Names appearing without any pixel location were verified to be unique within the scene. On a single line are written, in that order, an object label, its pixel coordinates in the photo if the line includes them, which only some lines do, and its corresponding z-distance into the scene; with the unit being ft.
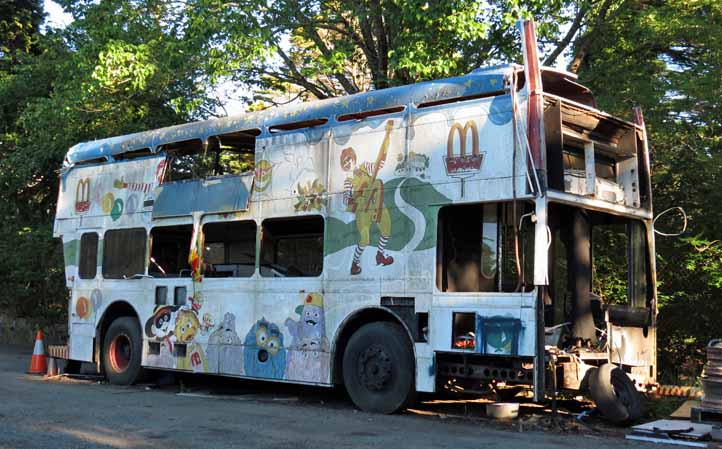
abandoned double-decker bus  30.40
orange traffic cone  49.93
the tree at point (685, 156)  41.42
